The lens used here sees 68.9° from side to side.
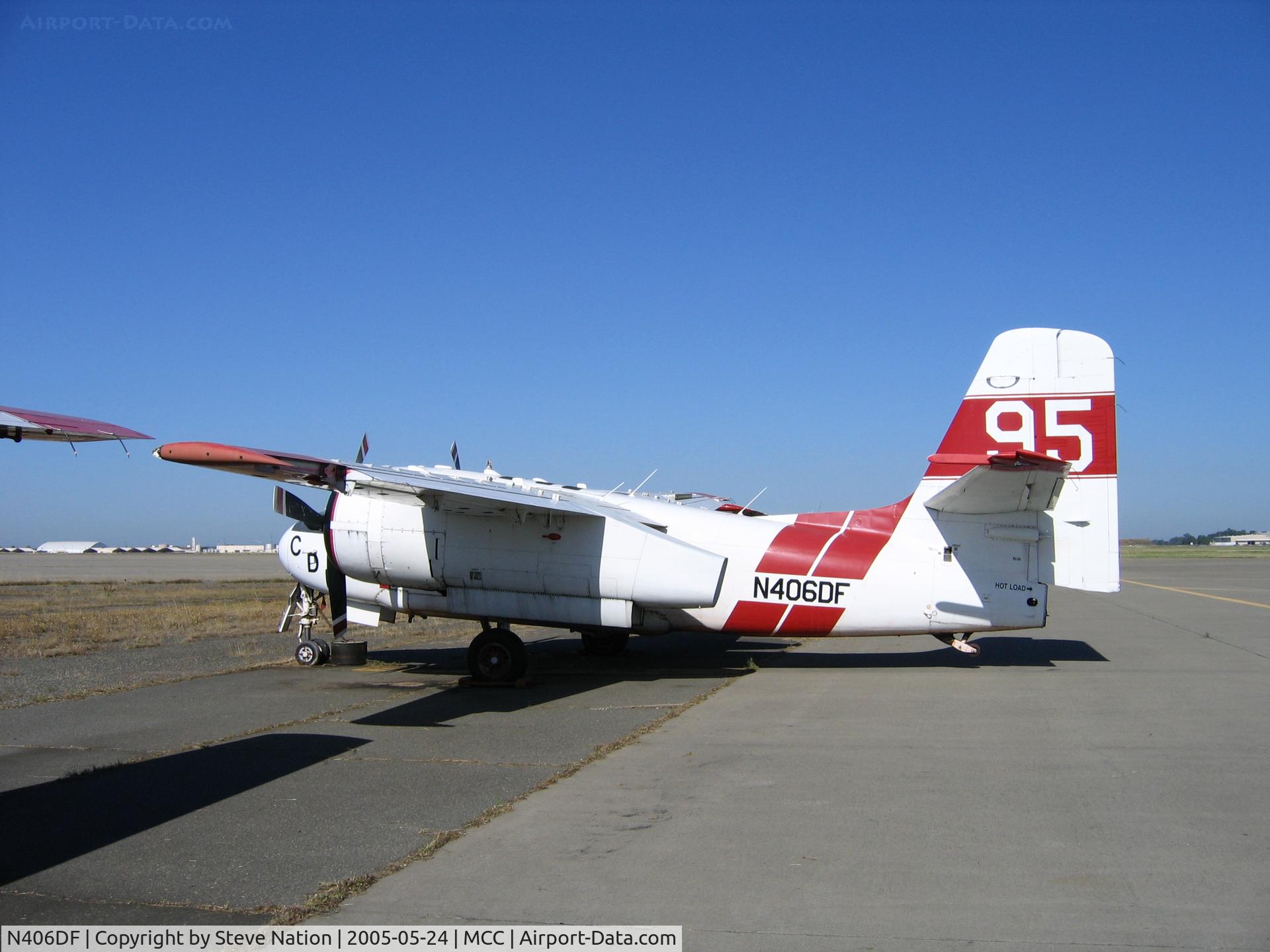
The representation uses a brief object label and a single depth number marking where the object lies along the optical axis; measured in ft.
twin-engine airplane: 42.96
